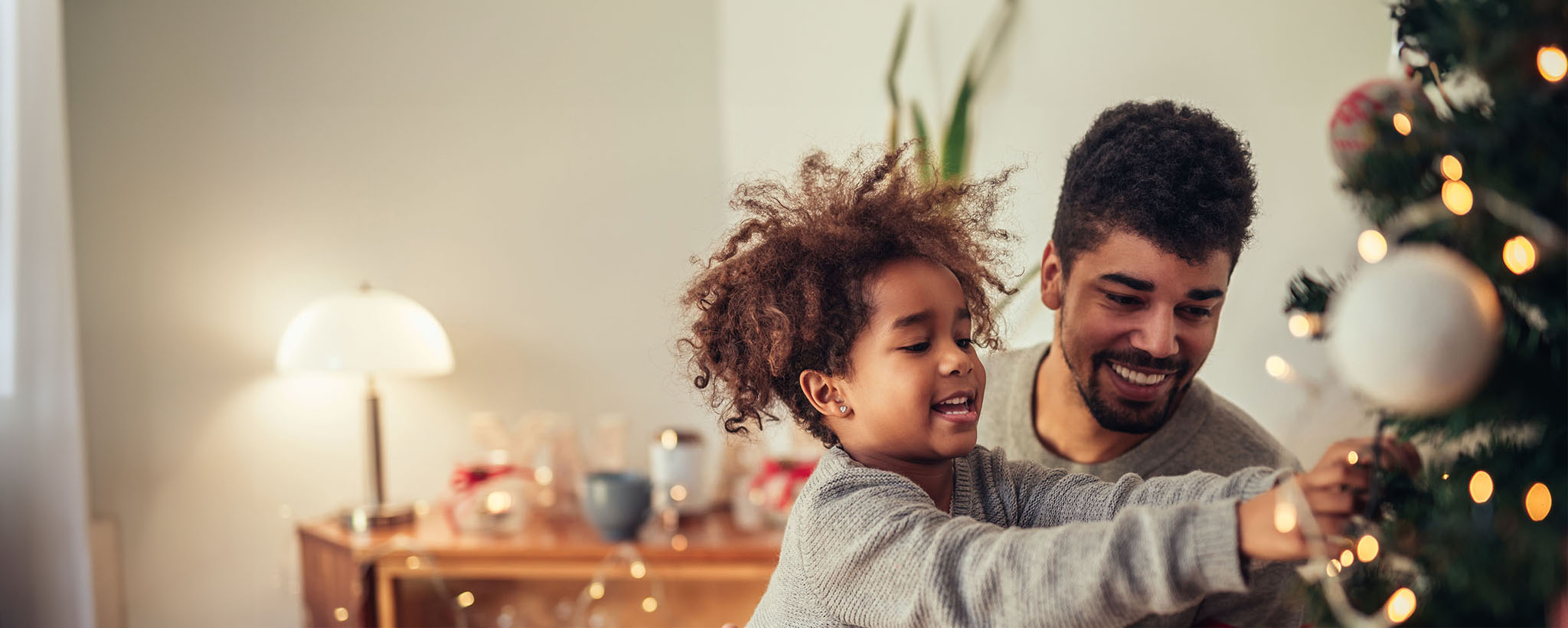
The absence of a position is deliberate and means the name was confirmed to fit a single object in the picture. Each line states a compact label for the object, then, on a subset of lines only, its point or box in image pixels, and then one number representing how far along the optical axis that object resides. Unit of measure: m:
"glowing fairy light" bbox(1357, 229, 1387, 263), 0.53
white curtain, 2.32
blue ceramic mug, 2.13
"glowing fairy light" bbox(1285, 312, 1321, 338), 0.60
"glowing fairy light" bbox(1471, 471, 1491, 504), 0.50
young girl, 0.63
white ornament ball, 0.47
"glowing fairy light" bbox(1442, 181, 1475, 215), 0.49
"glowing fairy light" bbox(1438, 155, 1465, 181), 0.50
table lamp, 2.44
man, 0.98
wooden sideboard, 2.11
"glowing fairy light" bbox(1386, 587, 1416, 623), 0.52
